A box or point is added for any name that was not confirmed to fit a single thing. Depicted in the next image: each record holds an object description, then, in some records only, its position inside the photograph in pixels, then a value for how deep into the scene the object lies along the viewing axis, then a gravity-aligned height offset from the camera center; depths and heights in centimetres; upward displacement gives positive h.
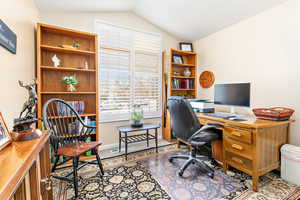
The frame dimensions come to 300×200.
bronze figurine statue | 97 -20
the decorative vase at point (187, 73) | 339 +54
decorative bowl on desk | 175 -22
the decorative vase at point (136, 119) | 260 -43
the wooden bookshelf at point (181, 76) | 315 +43
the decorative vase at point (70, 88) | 231 +11
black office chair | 178 -43
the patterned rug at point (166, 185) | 153 -107
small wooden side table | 244 -58
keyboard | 210 -30
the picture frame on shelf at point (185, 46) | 340 +118
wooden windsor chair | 156 -57
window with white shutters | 277 +51
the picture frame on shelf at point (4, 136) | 80 -24
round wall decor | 303 +36
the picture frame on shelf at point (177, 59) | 332 +85
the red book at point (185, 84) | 336 +27
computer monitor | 212 +2
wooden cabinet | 49 -31
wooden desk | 161 -59
